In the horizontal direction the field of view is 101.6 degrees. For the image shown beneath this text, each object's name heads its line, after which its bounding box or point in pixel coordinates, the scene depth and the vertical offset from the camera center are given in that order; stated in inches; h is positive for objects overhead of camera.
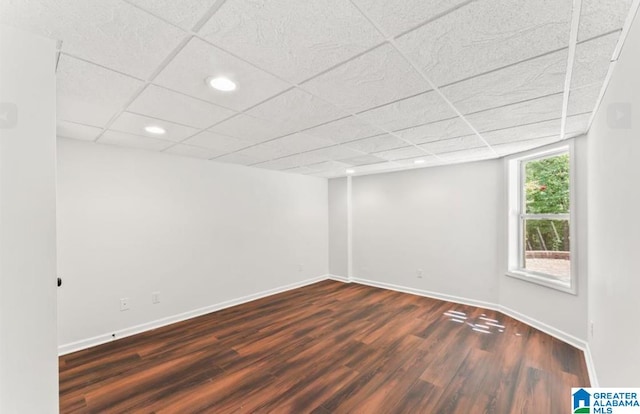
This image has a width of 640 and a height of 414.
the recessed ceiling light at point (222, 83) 65.9 +31.9
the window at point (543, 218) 128.0 -7.7
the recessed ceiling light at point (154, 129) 102.4 +30.9
